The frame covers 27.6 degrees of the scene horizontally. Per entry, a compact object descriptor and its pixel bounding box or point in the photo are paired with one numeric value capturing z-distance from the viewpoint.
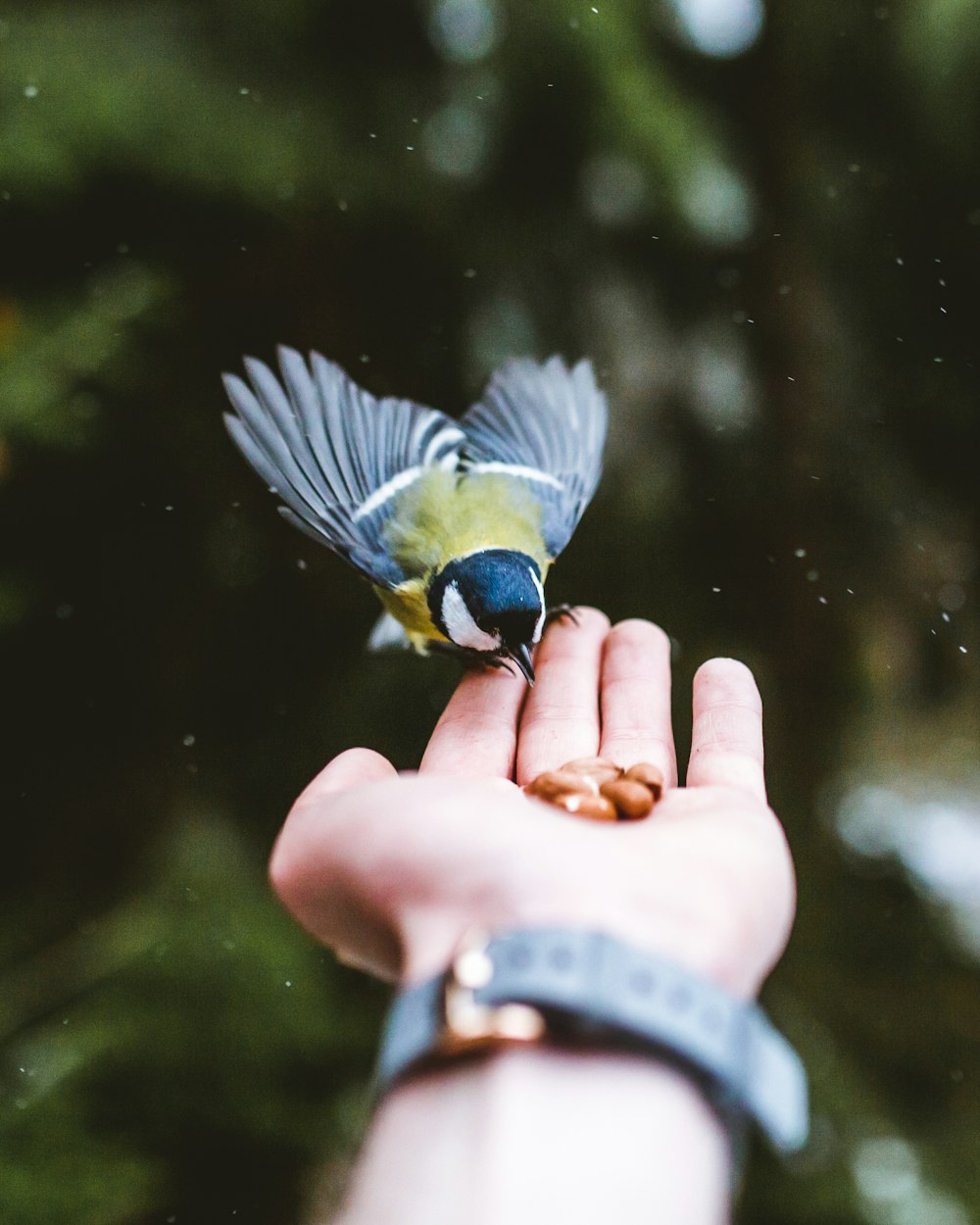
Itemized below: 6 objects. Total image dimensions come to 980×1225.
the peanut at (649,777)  0.44
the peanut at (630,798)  0.43
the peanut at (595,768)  0.45
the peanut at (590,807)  0.43
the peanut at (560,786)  0.44
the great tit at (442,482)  0.53
